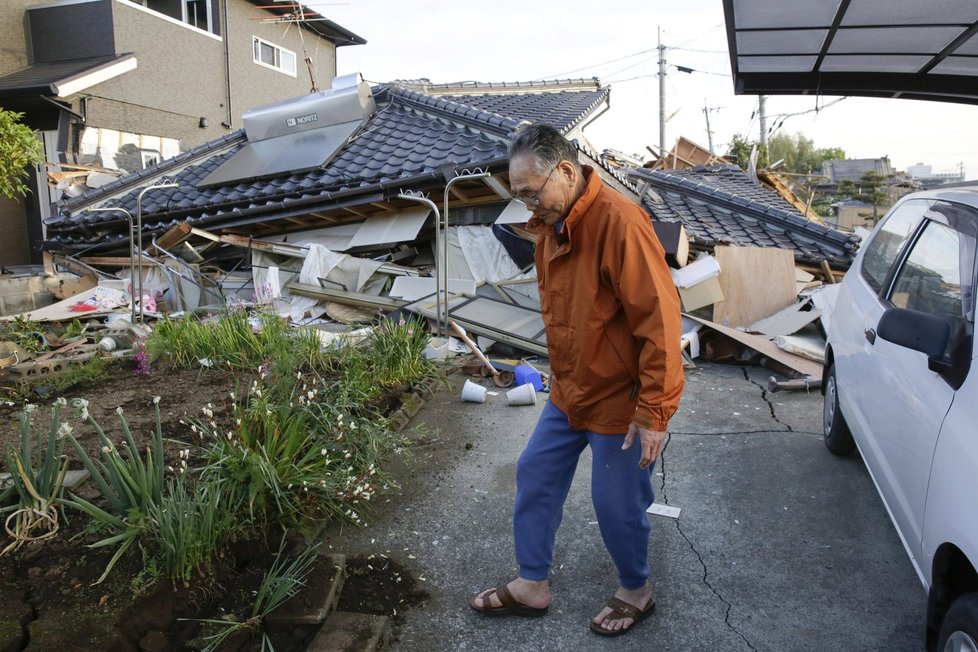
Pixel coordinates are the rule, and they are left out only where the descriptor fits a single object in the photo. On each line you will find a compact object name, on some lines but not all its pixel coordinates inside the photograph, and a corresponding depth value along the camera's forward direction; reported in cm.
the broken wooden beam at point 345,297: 776
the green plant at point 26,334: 641
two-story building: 1340
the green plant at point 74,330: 704
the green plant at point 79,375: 529
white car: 205
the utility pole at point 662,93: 2764
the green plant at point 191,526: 269
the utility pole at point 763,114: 2997
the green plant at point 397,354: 551
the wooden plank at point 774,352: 634
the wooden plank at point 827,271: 910
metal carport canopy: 377
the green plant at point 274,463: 315
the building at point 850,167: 3988
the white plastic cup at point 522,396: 553
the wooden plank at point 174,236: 884
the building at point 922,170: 7072
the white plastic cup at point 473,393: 556
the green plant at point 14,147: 651
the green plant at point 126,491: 274
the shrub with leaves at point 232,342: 557
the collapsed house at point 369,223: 793
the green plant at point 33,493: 289
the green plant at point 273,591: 249
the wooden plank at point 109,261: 967
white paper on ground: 371
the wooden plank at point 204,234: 892
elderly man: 228
